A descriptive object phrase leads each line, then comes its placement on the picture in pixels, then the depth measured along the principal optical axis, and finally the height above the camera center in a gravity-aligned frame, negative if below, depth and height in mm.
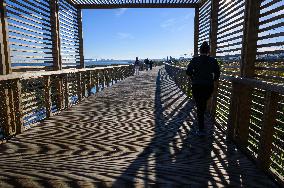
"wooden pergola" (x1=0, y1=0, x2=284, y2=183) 2267 +191
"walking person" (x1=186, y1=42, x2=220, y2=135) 3261 -28
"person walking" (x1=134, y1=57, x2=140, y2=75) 17932 +743
